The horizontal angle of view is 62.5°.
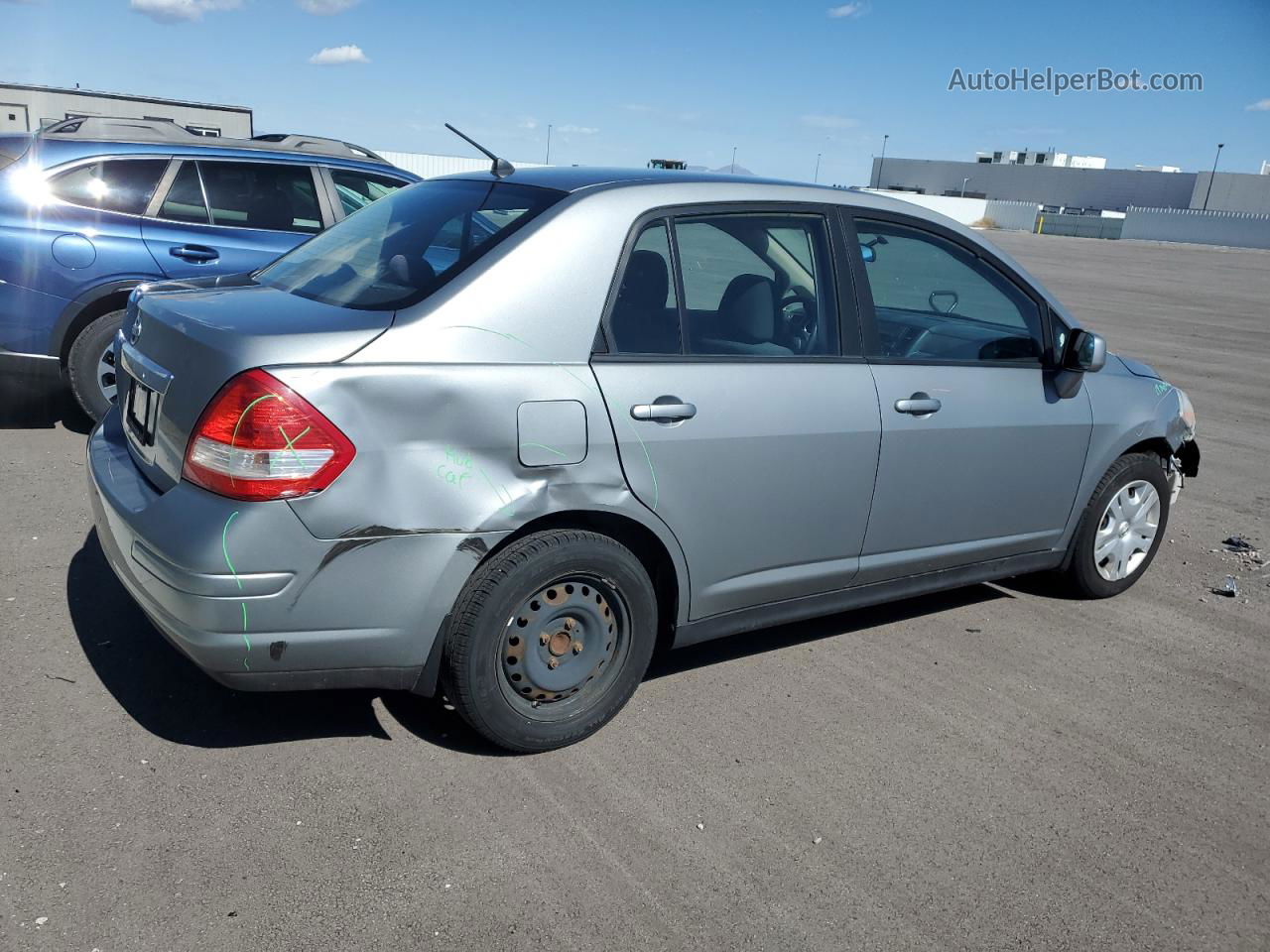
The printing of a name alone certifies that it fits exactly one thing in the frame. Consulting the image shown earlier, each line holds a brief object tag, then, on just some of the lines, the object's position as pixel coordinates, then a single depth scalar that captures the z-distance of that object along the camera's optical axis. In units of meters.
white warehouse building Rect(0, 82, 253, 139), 34.97
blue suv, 6.01
